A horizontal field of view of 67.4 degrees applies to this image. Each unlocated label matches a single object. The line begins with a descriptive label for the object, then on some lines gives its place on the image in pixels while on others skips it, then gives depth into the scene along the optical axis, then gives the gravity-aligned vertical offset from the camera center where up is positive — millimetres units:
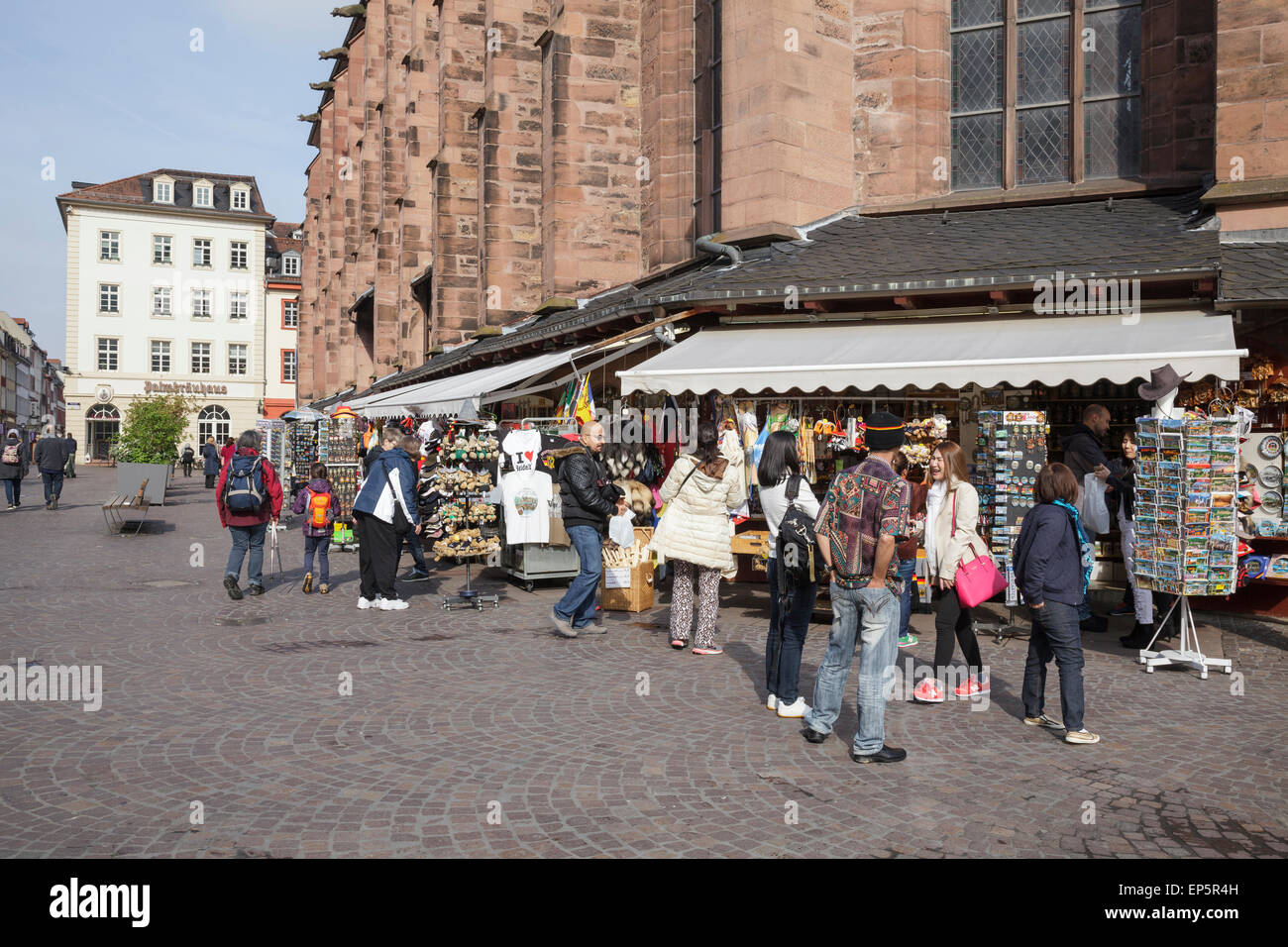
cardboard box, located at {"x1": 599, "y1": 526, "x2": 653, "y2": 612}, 9797 -1241
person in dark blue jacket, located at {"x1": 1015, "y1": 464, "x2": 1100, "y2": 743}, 5414 -697
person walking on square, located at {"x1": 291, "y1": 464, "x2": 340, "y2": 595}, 11056 -713
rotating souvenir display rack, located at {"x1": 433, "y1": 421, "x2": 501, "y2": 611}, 10852 -577
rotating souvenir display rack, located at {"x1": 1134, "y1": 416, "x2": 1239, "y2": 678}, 7246 -410
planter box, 19328 -454
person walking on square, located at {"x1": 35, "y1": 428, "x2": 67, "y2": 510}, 22125 -155
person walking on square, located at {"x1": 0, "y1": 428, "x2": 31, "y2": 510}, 22109 -154
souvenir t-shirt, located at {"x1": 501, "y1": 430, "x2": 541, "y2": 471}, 10609 +94
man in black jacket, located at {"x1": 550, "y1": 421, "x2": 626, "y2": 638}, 8445 -587
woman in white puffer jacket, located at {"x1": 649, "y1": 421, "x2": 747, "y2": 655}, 7660 -495
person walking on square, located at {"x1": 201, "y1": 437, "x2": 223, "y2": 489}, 32125 -190
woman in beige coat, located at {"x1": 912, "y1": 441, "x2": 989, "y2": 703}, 6430 -765
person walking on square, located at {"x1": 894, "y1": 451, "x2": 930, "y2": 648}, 6286 -580
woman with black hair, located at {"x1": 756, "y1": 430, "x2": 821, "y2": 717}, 5895 -870
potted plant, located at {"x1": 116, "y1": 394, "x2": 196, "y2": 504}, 26531 +587
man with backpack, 10477 -493
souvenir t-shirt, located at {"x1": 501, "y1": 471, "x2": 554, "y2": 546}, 10922 -590
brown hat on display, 7680 +580
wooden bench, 18250 -1040
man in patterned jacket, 5035 -565
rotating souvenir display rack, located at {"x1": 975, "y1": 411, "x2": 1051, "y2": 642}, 8852 -131
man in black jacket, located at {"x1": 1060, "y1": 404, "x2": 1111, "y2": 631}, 8695 +62
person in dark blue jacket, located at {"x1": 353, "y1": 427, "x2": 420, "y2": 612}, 10078 -651
